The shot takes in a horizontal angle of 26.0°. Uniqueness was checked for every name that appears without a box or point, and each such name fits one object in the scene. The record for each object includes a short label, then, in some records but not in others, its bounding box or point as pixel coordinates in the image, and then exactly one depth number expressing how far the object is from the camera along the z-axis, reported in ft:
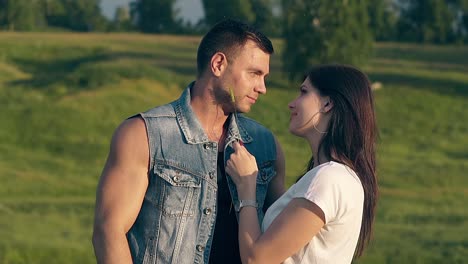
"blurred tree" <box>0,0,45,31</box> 289.53
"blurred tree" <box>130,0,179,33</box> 323.37
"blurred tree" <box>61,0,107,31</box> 330.75
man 15.44
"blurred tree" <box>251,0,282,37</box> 318.45
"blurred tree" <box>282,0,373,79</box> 162.91
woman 14.64
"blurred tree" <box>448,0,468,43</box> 270.46
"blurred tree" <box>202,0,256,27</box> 304.91
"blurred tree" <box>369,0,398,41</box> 275.59
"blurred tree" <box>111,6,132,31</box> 330.95
